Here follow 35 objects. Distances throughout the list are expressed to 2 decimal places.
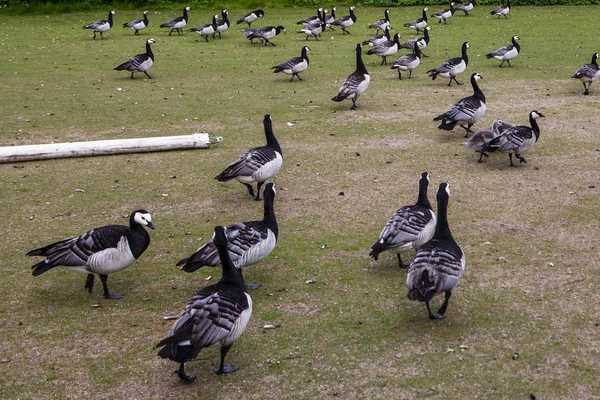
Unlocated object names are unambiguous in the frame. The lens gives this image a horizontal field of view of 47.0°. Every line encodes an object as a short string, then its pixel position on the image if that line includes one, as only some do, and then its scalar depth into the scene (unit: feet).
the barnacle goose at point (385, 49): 68.59
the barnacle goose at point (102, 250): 24.53
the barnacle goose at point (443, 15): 94.38
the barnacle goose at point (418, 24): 86.89
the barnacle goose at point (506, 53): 64.59
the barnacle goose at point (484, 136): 39.11
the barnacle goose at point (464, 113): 43.37
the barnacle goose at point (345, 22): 89.04
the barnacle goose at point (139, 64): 62.49
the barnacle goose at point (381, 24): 86.75
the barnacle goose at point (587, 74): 53.16
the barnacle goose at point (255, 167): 33.63
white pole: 40.22
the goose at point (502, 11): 97.81
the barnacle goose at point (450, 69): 57.47
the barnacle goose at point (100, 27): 85.51
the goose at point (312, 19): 86.66
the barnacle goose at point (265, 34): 79.97
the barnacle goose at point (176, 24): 88.12
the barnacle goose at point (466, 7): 100.78
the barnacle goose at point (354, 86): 50.65
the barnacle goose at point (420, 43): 71.31
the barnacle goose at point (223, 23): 87.09
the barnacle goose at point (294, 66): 60.70
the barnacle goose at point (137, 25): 88.75
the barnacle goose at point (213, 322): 18.94
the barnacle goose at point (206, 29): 83.92
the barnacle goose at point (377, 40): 73.92
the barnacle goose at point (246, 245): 24.70
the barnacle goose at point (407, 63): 61.31
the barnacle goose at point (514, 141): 37.83
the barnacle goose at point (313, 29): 83.85
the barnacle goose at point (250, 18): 93.15
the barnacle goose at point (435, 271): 21.80
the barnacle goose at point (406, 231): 25.89
